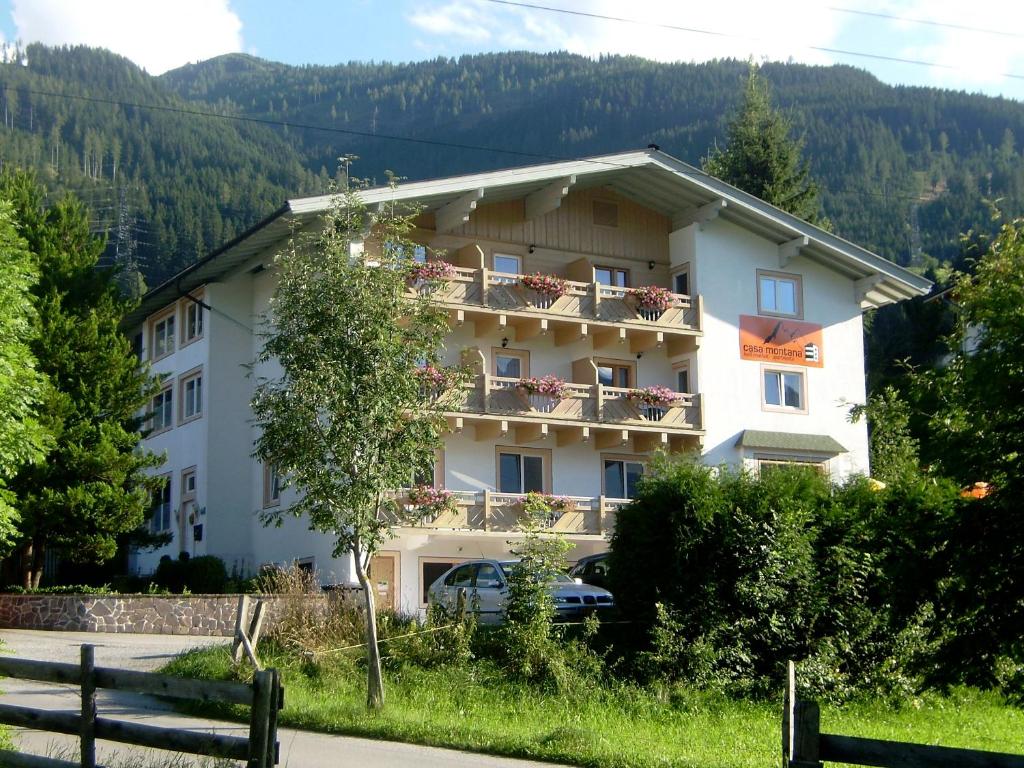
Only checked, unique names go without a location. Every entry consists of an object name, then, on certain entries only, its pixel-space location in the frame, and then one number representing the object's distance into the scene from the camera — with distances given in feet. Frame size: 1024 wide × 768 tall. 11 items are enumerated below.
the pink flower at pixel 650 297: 124.26
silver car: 76.69
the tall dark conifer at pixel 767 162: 191.42
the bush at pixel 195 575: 113.70
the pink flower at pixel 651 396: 122.11
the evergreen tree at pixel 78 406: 101.76
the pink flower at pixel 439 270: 100.99
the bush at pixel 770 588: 68.28
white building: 117.39
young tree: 63.41
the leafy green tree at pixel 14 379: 53.57
